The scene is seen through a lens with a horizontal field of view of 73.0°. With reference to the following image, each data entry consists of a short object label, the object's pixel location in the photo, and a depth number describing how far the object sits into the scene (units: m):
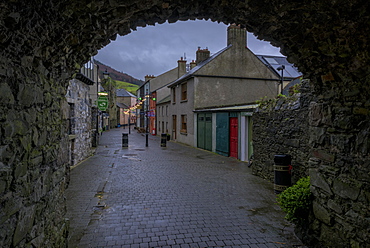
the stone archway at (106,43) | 2.47
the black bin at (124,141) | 19.28
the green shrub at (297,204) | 4.36
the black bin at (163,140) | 20.16
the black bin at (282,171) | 6.92
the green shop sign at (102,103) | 16.94
